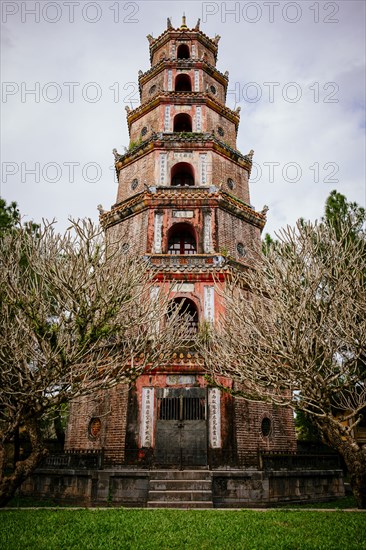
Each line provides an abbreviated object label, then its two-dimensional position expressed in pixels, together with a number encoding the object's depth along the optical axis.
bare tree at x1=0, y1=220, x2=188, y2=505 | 8.90
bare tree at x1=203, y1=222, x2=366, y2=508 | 9.59
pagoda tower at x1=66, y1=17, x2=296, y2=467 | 13.73
